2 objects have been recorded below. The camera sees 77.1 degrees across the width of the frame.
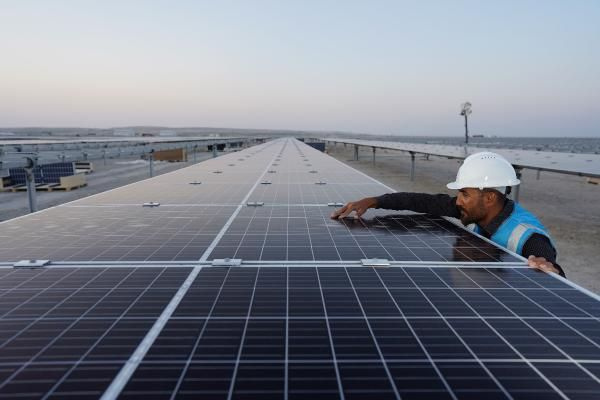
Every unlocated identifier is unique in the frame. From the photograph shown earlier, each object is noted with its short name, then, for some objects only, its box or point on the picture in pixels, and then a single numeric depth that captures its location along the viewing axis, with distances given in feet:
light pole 240.94
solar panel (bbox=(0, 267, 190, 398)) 8.11
